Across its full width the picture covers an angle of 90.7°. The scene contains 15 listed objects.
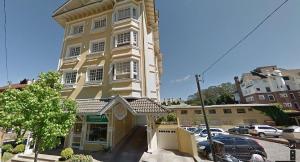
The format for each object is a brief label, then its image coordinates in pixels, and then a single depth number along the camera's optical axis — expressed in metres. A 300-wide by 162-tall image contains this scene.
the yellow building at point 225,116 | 37.75
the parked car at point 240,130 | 28.14
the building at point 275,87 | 51.28
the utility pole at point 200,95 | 9.16
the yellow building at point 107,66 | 14.45
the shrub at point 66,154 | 11.80
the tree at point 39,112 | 8.84
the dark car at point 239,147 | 12.46
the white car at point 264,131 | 25.61
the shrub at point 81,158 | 10.12
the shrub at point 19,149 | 13.81
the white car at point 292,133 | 21.67
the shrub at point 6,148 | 14.02
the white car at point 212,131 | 22.31
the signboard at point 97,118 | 14.67
